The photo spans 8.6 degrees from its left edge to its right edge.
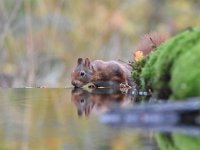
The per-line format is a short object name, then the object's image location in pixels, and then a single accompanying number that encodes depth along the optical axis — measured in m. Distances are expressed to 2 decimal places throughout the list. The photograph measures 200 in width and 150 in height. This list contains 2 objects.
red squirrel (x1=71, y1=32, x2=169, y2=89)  9.52
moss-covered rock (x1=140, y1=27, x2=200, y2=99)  5.22
